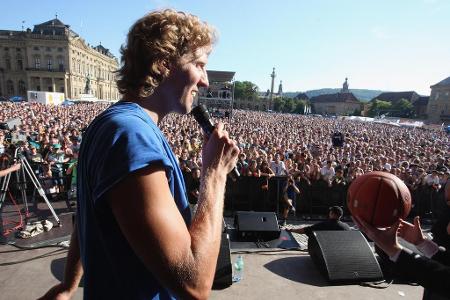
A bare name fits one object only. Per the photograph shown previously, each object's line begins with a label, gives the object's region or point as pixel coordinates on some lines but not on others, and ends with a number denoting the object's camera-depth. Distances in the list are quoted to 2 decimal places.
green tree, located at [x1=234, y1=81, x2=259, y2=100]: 141.50
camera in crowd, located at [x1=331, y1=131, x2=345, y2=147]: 18.16
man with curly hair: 0.91
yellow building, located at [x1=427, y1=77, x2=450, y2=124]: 87.37
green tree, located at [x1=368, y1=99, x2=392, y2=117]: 108.81
